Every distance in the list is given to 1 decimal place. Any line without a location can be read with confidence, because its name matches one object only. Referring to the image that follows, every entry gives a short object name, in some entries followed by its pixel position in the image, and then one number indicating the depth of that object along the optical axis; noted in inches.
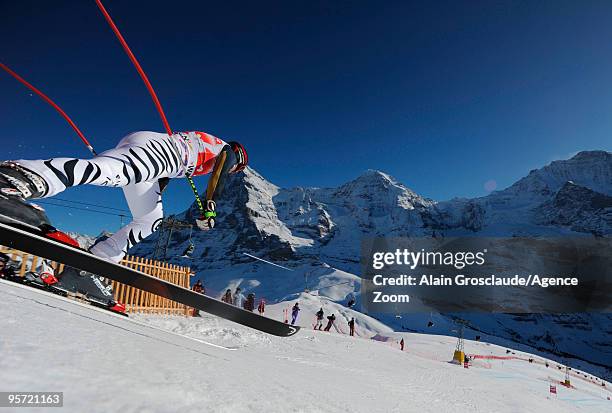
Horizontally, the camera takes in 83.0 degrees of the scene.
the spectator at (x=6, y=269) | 116.5
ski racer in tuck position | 81.8
